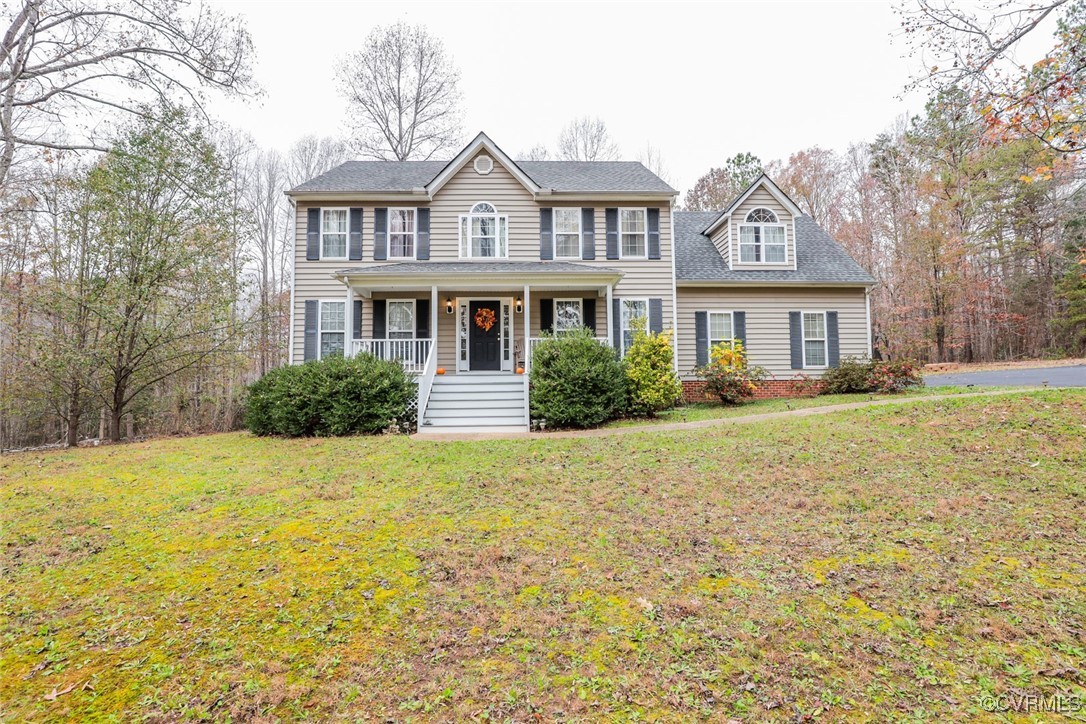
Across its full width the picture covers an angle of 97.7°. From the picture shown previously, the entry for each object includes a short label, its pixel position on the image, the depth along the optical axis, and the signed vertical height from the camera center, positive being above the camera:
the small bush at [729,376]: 12.31 +0.30
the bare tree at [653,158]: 28.44 +13.80
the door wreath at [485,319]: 13.88 +2.10
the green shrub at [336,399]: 9.93 -0.13
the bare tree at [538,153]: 27.09 +13.67
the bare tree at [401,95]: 22.30 +14.10
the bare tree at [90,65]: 8.24 +6.22
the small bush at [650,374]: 11.07 +0.34
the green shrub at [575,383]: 10.29 +0.14
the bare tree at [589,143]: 26.30 +13.72
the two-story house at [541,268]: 13.48 +3.56
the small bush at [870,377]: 12.54 +0.24
